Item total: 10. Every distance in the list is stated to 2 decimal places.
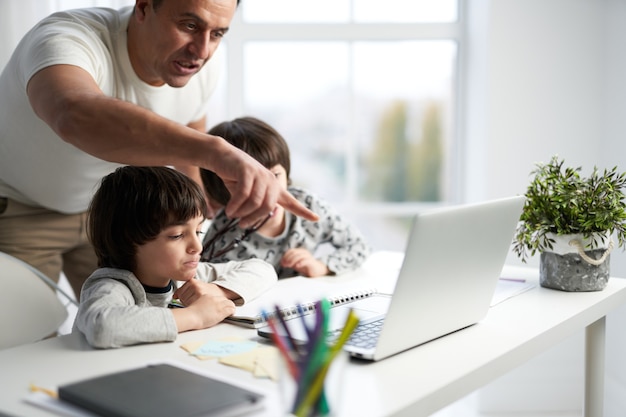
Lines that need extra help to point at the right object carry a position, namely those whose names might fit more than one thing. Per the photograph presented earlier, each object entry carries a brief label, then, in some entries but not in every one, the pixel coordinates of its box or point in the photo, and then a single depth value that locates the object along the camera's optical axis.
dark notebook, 0.83
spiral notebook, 1.30
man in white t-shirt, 1.16
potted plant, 1.51
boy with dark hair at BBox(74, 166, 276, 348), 1.27
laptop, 1.04
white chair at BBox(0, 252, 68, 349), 1.50
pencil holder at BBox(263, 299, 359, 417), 0.76
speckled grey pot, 1.53
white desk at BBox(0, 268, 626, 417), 0.94
